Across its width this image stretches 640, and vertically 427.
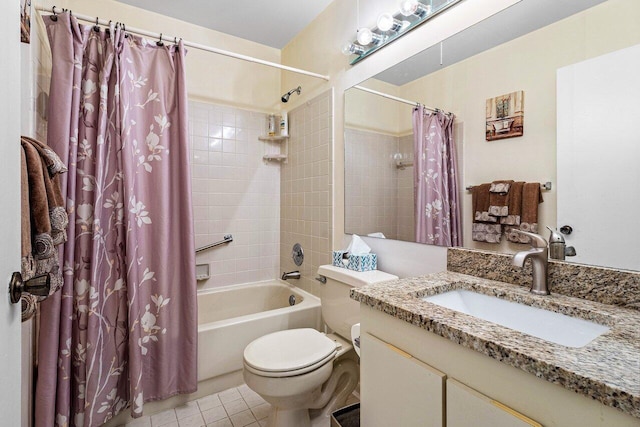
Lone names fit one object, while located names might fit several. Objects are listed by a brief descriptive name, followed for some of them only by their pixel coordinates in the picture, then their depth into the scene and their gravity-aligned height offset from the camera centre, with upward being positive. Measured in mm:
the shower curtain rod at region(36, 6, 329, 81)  1376 +924
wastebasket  1254 -922
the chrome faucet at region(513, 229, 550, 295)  883 -195
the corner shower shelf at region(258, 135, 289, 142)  2461 +599
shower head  2246 +864
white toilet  1216 -688
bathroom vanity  479 -323
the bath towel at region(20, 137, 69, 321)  840 -13
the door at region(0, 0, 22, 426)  549 +3
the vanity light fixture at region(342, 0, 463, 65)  1325 +913
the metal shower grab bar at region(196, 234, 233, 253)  2252 -284
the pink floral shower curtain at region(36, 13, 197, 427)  1318 -128
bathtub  1690 -756
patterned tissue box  1548 -302
